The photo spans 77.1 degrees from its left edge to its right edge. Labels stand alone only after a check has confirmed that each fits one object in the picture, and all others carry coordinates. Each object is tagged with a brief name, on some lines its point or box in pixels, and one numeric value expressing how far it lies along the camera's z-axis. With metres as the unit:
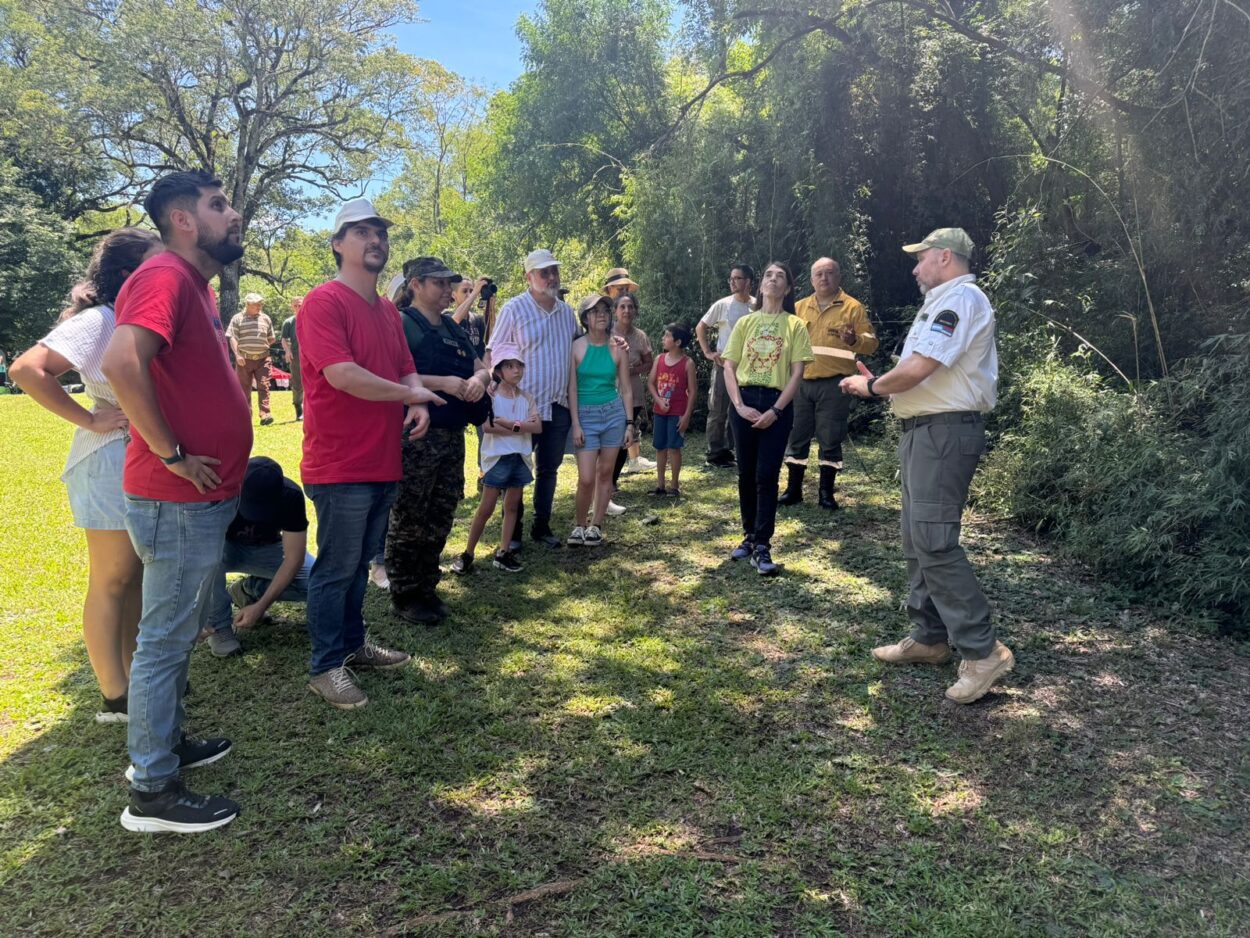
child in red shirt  7.09
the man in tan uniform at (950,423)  3.29
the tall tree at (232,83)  22.11
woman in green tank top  5.40
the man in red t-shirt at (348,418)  3.10
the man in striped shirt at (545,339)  5.00
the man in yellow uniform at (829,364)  6.43
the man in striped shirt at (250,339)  10.99
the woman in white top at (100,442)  2.85
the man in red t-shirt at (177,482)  2.43
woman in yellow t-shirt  4.93
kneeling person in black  3.70
